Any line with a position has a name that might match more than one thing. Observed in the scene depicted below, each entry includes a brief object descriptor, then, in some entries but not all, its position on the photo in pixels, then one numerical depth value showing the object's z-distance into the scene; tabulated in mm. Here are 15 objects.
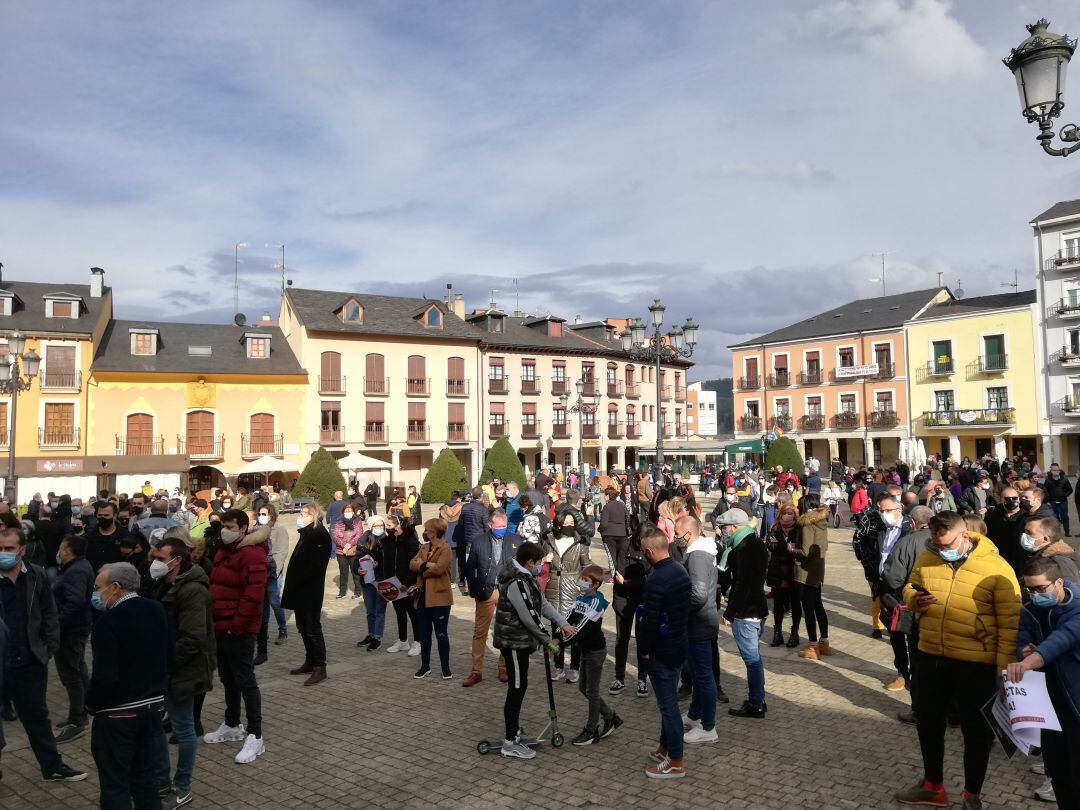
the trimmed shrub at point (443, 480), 34312
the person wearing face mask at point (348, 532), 11836
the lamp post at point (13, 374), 18625
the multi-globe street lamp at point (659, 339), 20016
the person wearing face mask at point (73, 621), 6879
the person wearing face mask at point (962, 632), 4742
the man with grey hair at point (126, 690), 4480
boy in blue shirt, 6469
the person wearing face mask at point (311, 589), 8320
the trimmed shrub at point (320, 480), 32156
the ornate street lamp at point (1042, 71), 6555
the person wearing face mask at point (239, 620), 6398
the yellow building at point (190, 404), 37219
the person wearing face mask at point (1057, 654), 4219
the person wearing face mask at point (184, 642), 5551
